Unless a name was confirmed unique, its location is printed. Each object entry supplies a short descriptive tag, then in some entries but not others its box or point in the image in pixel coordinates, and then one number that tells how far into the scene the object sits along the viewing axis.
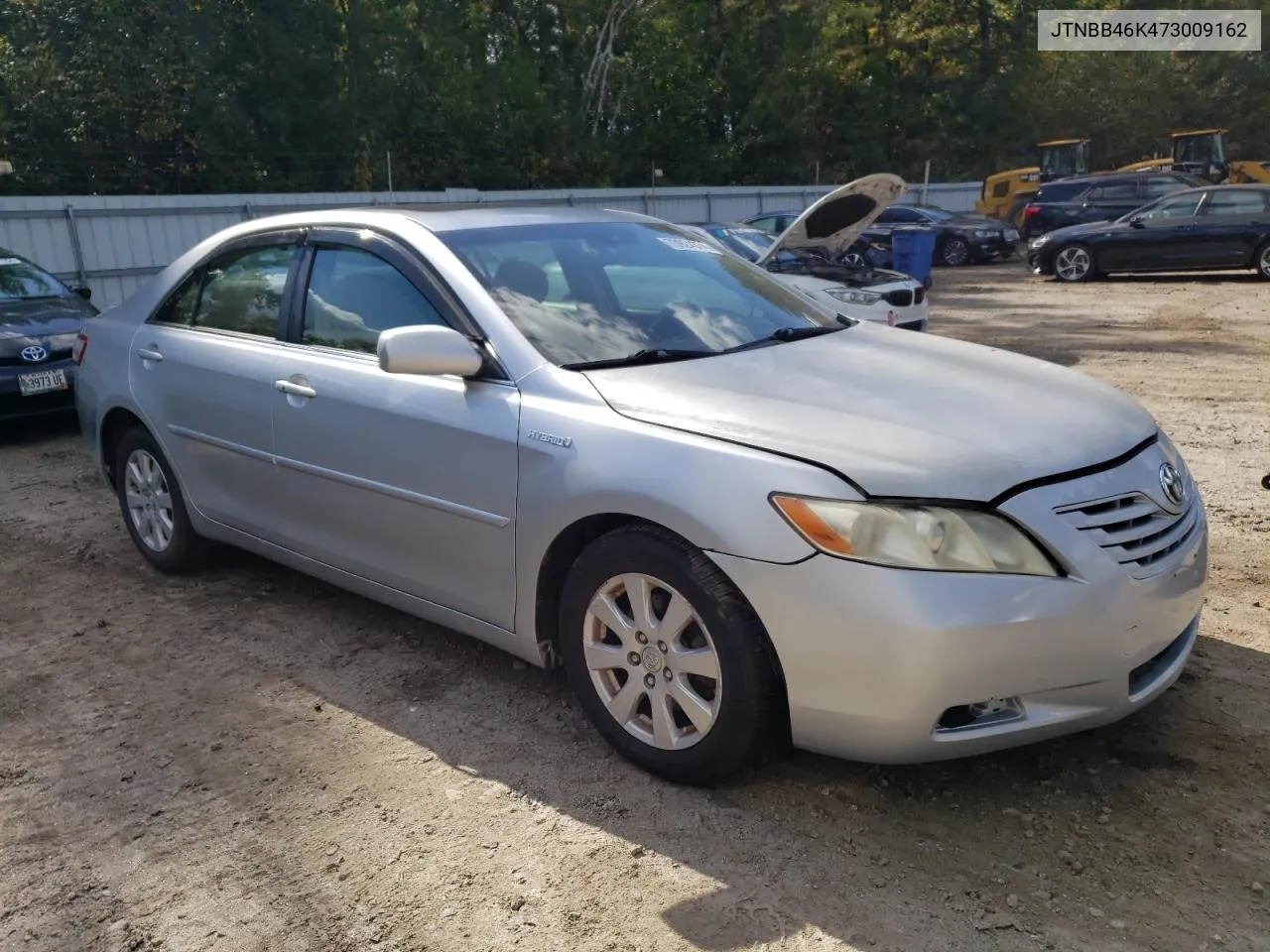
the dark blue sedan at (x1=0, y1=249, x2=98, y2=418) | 8.13
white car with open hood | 9.38
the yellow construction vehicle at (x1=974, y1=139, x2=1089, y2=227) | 29.77
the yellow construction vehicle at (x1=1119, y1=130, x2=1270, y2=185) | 28.27
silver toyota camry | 2.72
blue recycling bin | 15.62
